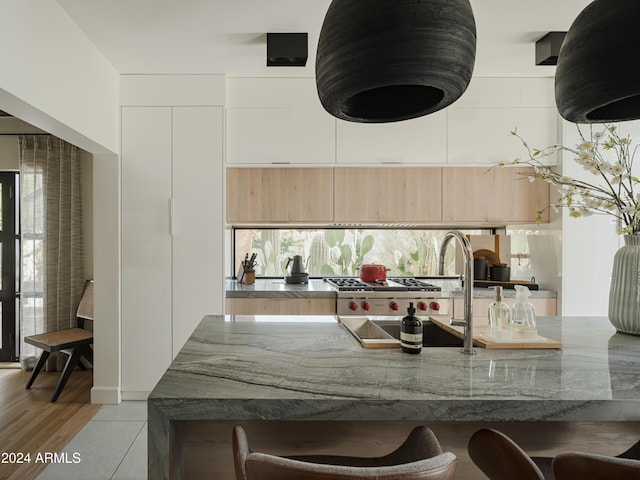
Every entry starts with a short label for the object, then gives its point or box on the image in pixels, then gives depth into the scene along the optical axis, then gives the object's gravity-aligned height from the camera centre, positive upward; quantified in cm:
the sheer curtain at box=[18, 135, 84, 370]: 414 +11
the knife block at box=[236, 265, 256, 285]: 369 -30
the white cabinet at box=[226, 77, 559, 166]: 344 +91
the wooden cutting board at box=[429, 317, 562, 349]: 154 -37
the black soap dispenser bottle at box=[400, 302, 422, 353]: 144 -32
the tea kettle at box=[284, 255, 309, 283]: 373 -29
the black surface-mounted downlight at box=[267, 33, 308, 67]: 274 +126
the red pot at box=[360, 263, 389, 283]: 370 -28
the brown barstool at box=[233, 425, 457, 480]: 77 -42
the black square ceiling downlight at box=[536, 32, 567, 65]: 270 +124
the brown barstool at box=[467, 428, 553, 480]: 100 -54
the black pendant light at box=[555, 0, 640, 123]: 96 +44
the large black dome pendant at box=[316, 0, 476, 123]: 90 +43
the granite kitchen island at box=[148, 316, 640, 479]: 107 -40
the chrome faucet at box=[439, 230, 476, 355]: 145 -20
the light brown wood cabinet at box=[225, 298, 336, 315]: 333 -51
